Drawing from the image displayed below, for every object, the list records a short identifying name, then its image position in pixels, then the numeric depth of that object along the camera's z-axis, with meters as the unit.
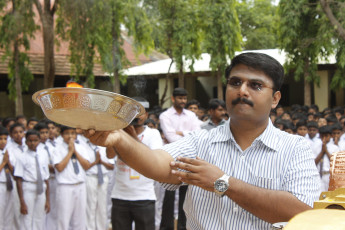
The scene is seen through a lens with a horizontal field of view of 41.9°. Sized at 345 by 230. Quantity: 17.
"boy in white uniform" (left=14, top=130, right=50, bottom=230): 6.31
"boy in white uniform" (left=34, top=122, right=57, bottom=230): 7.02
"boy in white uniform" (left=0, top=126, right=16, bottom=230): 6.29
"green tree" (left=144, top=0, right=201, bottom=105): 12.49
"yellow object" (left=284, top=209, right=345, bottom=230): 1.23
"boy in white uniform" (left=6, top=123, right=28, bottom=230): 6.51
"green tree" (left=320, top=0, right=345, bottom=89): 11.08
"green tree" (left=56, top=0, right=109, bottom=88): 10.35
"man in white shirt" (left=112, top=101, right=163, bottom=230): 5.02
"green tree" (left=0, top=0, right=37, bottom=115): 11.05
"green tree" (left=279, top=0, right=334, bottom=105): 13.53
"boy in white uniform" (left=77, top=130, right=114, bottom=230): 6.90
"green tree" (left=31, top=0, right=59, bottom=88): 10.84
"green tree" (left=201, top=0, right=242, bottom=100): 13.23
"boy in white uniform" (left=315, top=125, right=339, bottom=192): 7.24
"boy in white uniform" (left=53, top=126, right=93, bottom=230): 6.34
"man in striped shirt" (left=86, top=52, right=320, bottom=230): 2.02
